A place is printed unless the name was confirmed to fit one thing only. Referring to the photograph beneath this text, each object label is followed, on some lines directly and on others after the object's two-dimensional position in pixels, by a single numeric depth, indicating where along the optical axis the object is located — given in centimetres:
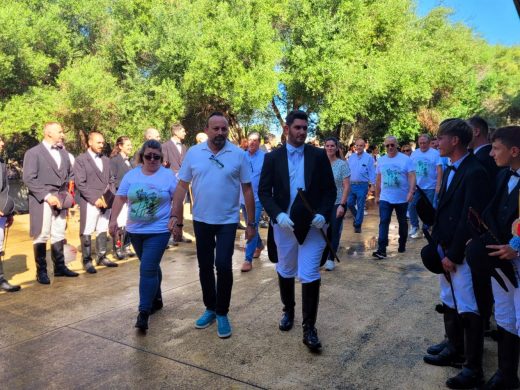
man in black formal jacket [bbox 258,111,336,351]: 369
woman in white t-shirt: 413
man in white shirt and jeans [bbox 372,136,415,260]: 676
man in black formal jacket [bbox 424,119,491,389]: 298
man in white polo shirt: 399
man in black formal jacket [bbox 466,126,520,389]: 272
